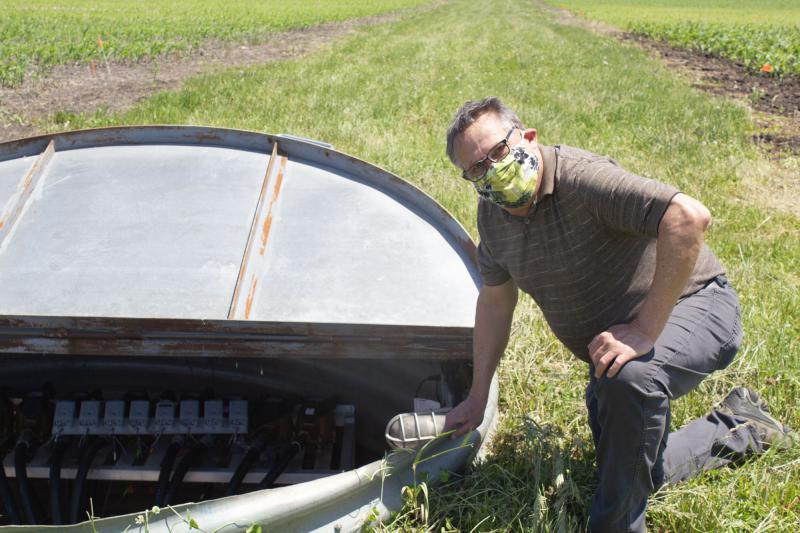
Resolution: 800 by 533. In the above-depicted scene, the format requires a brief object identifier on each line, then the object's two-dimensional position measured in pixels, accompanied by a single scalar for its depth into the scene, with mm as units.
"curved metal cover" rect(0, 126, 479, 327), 2855
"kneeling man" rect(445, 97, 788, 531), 2174
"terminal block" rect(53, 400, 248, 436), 3506
